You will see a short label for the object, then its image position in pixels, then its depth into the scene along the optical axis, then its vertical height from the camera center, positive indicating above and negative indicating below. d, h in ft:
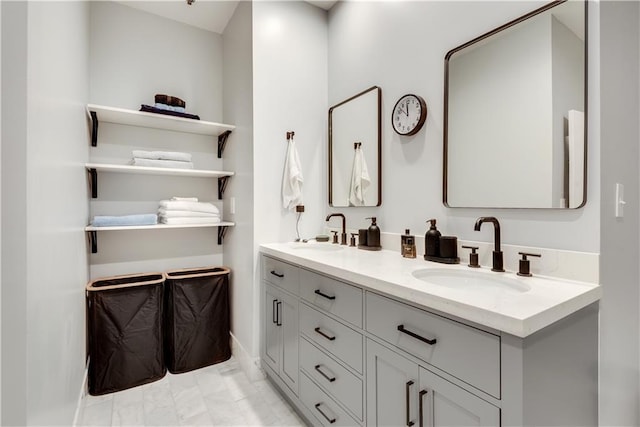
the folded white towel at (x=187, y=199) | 7.72 +0.28
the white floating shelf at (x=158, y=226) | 6.41 -0.37
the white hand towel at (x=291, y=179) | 7.27 +0.74
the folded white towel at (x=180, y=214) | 7.34 -0.10
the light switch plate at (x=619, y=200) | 3.79 +0.11
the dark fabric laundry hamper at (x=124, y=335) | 6.40 -2.73
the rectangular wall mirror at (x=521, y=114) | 3.74 +1.34
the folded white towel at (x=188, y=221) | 7.33 -0.27
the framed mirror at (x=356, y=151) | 6.61 +1.39
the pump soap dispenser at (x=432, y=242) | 4.96 -0.53
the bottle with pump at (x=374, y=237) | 6.25 -0.57
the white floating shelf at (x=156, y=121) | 6.68 +2.17
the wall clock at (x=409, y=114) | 5.50 +1.80
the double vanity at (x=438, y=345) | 2.65 -1.48
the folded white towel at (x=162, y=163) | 7.09 +1.12
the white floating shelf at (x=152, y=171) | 6.55 +0.93
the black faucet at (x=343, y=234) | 7.13 -0.57
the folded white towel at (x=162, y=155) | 7.13 +1.32
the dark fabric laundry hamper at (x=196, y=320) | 7.23 -2.71
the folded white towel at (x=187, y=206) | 7.39 +0.10
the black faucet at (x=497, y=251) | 4.13 -0.57
